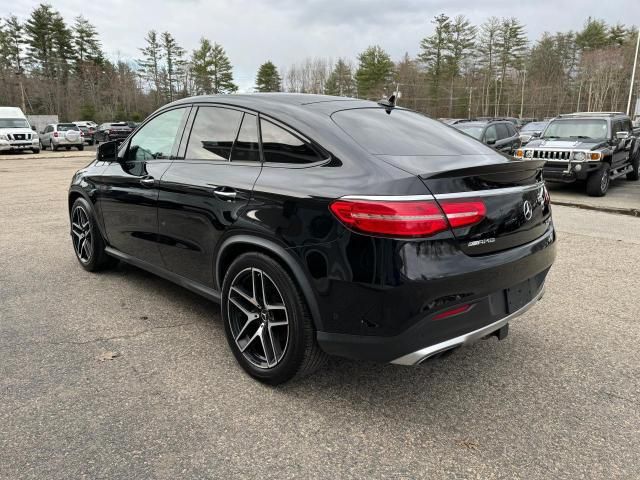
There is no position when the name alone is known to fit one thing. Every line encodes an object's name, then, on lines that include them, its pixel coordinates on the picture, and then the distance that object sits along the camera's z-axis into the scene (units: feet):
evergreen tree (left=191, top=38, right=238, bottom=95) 235.81
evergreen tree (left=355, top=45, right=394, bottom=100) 216.93
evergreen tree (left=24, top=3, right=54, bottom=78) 195.11
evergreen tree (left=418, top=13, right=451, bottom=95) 209.77
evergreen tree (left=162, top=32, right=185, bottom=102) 232.73
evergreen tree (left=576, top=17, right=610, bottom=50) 201.46
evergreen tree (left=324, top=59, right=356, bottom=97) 230.48
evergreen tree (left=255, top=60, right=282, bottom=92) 242.58
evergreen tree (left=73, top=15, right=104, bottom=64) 208.85
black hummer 35.04
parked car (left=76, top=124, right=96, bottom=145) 118.86
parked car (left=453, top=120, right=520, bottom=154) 44.86
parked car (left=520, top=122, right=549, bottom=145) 73.53
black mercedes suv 7.33
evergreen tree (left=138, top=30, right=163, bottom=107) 228.84
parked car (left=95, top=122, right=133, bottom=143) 112.27
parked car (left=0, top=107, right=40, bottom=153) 82.37
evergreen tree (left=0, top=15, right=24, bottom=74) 191.11
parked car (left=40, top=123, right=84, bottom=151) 95.45
